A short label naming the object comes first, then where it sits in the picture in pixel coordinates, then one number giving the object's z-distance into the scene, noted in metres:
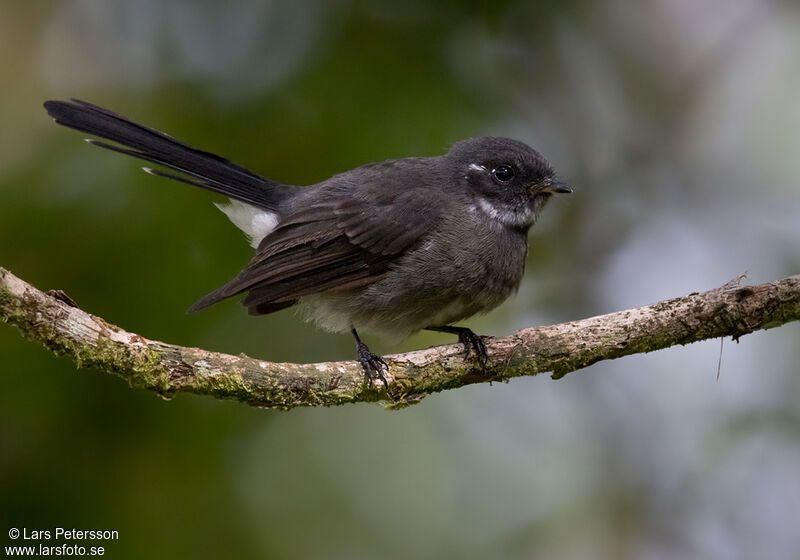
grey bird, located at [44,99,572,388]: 8.00
